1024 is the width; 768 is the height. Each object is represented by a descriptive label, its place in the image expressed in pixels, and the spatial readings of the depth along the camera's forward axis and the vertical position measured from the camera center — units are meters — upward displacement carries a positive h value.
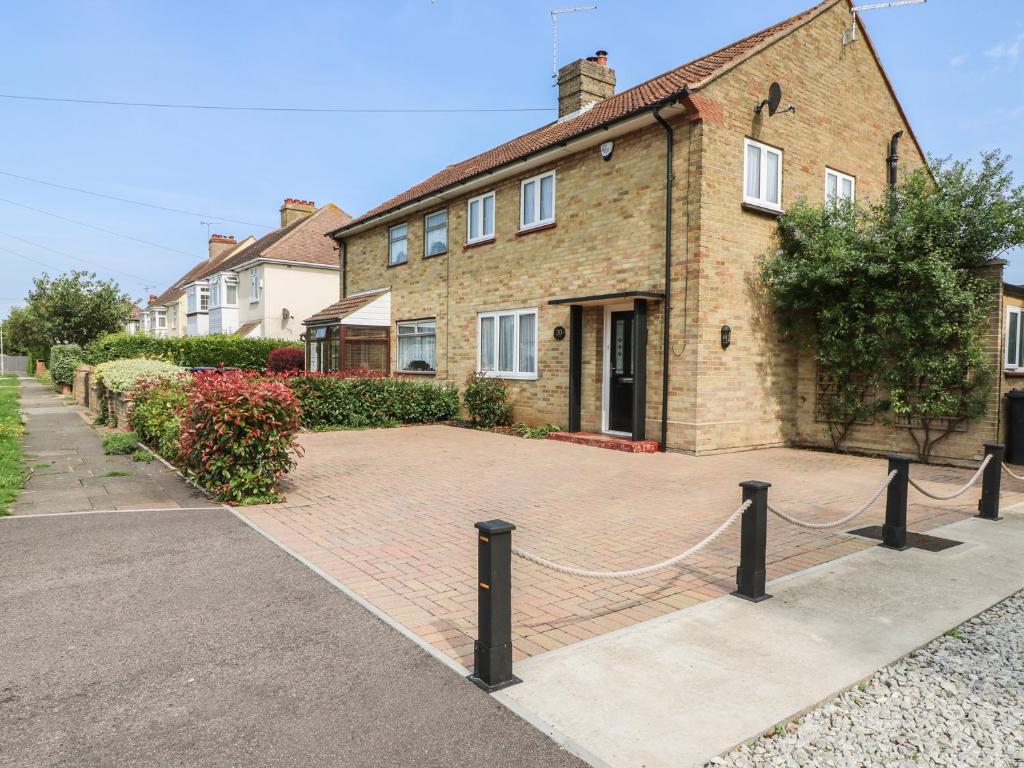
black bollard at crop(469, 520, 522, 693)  3.08 -1.18
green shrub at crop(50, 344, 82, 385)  25.47 -0.26
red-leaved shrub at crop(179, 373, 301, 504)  6.85 -0.82
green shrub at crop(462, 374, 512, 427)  14.01 -0.95
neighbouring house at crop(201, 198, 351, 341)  29.84 +3.45
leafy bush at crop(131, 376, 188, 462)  9.27 -0.90
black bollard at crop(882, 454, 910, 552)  5.39 -1.18
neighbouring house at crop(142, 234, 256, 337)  41.27 +3.94
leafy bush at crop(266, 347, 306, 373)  24.72 -0.08
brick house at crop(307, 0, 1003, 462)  10.62 +2.26
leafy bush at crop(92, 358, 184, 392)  12.41 -0.34
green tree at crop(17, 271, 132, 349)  30.75 +2.12
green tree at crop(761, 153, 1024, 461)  9.51 +1.08
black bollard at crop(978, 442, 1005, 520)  6.50 -1.21
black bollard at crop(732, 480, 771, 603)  4.21 -1.19
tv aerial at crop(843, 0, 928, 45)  12.93 +6.43
